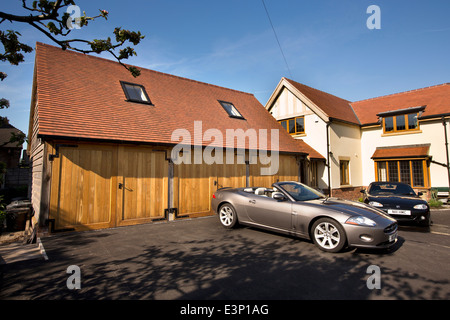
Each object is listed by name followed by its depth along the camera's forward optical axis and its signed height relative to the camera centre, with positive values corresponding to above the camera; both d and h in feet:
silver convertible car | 15.71 -3.03
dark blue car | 24.18 -2.89
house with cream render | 49.39 +8.93
